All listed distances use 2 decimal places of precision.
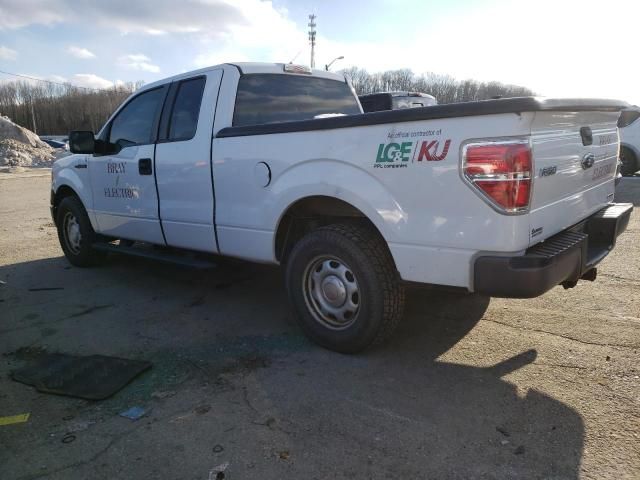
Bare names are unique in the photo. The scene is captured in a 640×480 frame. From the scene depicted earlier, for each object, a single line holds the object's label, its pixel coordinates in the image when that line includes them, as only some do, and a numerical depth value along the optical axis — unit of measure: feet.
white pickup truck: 8.50
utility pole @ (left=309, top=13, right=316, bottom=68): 161.27
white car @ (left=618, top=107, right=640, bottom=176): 39.86
